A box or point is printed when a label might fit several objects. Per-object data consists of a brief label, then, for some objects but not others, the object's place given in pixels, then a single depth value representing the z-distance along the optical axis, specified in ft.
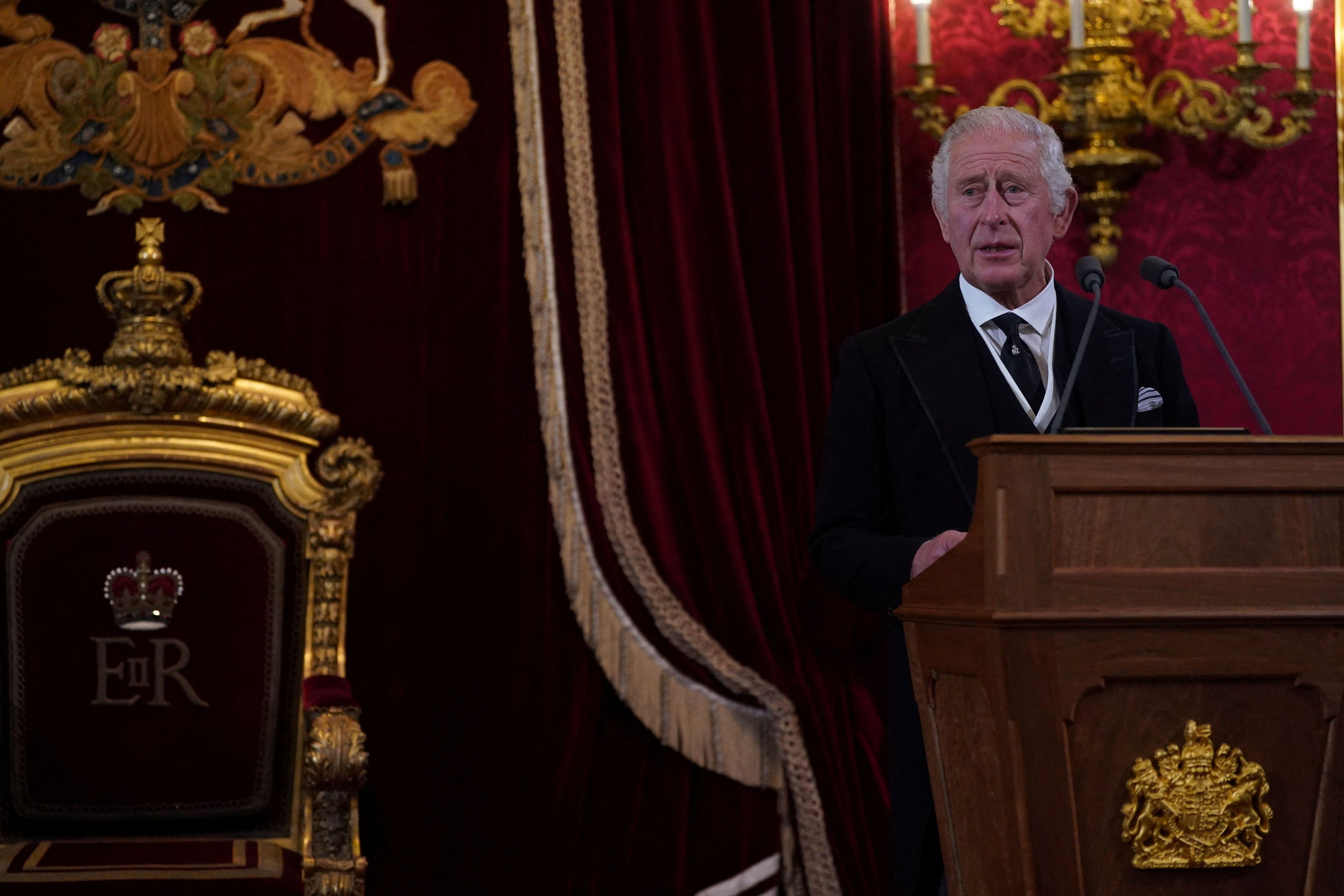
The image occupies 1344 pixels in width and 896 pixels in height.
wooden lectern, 8.27
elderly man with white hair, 11.30
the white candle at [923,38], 19.31
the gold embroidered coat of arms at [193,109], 18.80
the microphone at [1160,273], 10.69
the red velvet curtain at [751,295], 19.11
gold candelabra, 19.17
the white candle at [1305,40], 19.17
